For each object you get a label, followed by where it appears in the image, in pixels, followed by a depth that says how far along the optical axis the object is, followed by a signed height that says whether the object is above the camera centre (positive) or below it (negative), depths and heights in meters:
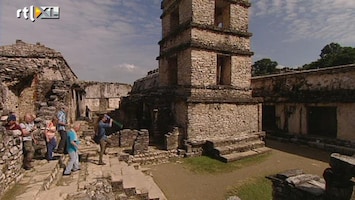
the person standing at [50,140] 6.58 -1.20
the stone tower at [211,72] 10.72 +1.71
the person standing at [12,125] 5.69 -0.66
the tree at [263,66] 39.54 +7.16
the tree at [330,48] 38.67 +10.46
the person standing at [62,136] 7.59 -1.22
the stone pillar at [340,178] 3.76 -1.35
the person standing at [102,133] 7.61 -1.14
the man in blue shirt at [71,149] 6.02 -1.36
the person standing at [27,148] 5.70 -1.25
